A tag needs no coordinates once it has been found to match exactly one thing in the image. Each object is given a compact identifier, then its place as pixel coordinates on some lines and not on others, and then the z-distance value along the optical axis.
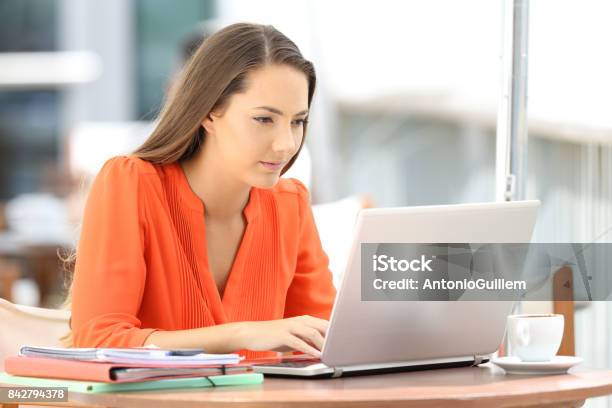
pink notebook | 3.62
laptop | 3.77
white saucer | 3.85
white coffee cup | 3.87
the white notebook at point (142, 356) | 3.65
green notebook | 3.65
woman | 4.13
